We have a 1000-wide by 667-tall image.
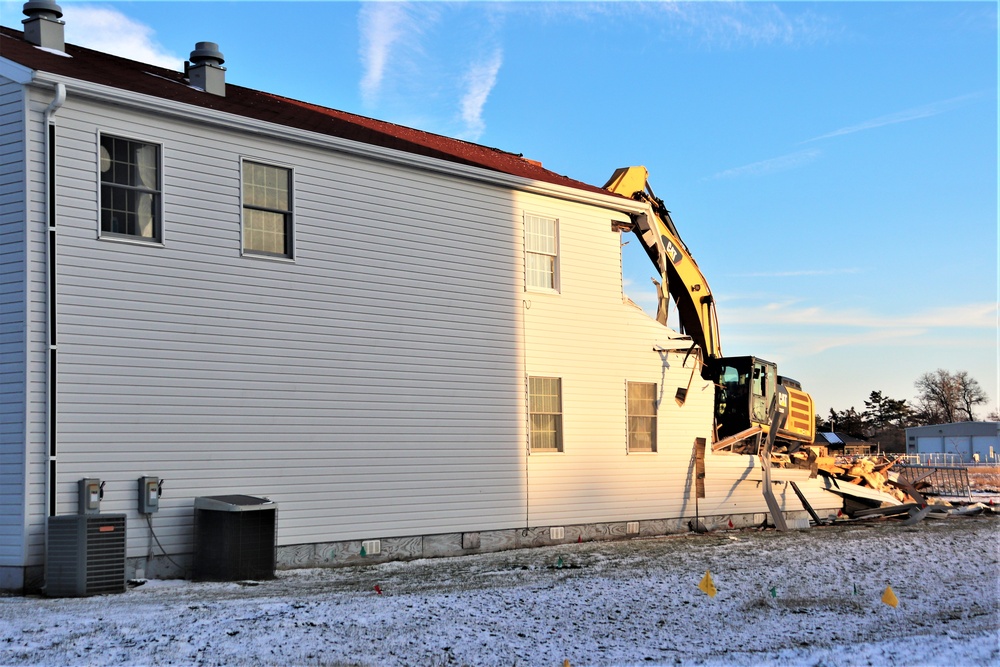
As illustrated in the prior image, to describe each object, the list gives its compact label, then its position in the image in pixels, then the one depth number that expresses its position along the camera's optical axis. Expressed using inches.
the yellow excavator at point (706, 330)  964.6
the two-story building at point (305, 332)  549.6
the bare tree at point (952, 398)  4562.0
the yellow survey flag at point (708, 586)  513.3
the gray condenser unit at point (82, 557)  511.5
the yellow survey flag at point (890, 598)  512.4
